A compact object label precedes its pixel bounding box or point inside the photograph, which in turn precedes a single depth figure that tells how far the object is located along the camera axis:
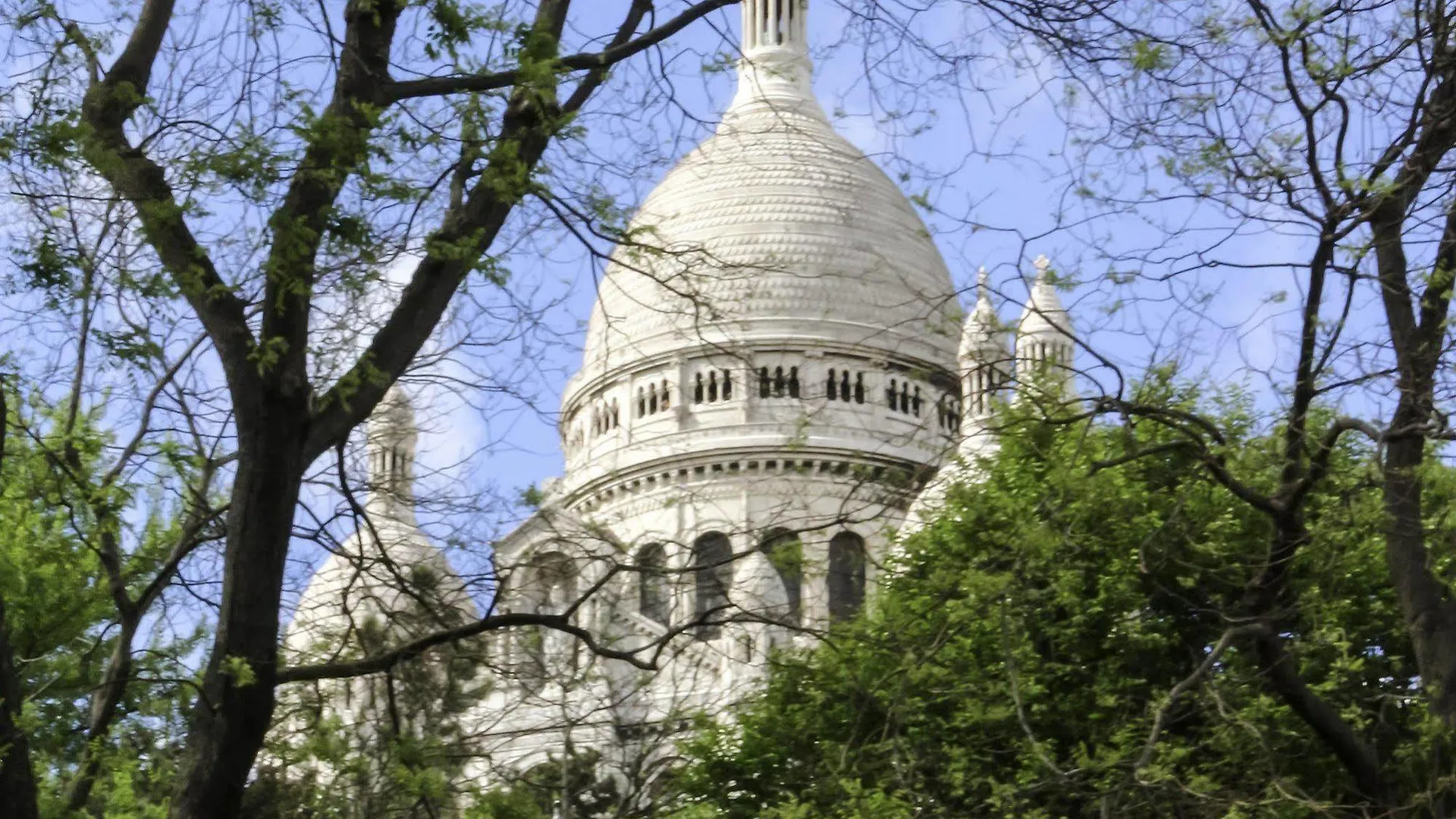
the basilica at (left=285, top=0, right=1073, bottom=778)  61.34
